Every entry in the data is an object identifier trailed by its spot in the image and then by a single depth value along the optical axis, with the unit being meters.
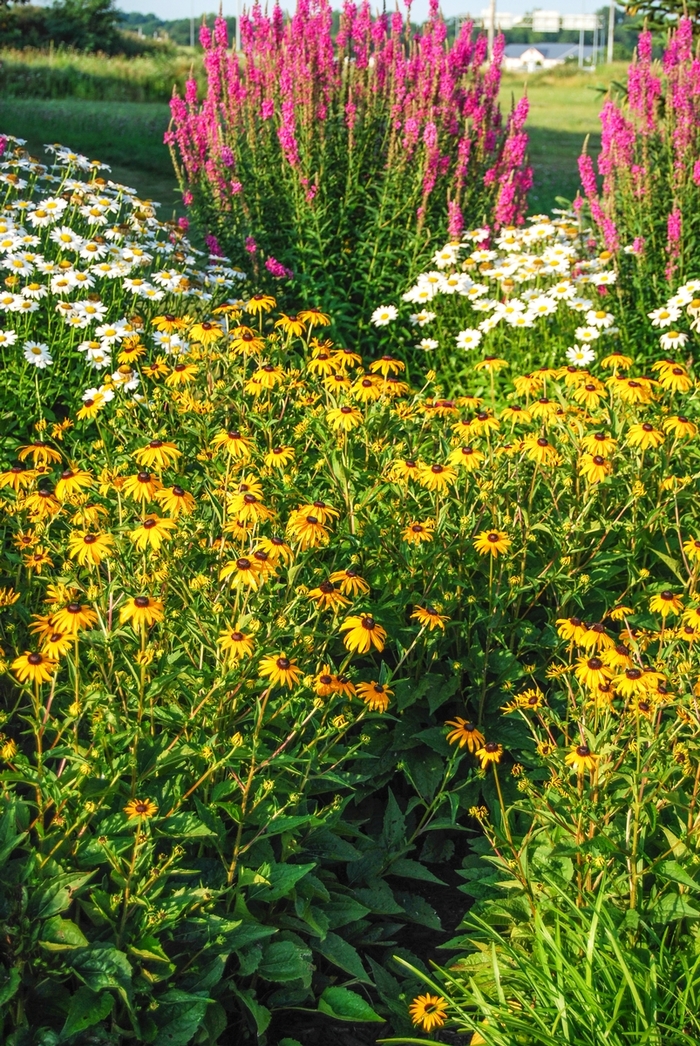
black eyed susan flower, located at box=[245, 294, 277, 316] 4.43
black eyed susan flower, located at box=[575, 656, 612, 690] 2.73
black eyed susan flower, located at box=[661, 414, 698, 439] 3.91
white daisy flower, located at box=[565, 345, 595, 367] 5.23
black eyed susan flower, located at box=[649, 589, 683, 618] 3.03
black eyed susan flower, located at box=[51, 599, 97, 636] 2.60
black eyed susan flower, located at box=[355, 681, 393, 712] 2.95
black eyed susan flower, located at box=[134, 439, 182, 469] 3.27
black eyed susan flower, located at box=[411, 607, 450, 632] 3.08
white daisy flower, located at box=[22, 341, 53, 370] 4.79
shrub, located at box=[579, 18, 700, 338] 6.06
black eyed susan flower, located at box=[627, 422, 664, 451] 3.75
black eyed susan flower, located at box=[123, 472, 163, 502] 3.07
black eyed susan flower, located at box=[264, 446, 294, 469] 3.42
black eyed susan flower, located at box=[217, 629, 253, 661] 2.60
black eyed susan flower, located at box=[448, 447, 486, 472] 3.55
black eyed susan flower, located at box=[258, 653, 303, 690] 2.65
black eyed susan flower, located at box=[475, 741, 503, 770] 2.96
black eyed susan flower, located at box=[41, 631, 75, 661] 2.55
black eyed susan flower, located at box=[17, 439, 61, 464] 3.36
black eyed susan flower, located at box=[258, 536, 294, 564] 2.88
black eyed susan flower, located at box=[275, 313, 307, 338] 4.10
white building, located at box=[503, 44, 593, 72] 80.62
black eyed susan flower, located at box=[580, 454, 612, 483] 3.63
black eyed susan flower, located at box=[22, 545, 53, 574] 3.11
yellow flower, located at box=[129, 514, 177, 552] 2.87
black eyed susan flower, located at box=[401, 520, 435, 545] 3.35
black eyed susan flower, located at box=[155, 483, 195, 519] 3.00
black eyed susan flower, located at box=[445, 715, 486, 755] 3.18
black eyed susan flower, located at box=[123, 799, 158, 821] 2.48
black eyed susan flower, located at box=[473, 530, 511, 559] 3.36
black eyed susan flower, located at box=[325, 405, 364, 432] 3.70
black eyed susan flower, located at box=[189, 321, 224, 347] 4.06
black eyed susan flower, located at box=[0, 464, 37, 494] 3.21
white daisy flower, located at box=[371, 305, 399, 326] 5.48
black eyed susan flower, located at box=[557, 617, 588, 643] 2.88
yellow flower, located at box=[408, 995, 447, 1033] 2.64
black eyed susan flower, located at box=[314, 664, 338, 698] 2.73
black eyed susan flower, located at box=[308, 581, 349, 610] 2.89
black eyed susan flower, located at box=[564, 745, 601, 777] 2.66
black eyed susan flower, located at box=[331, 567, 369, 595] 3.03
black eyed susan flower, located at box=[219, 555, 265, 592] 2.69
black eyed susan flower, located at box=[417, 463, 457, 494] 3.42
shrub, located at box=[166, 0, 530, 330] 6.32
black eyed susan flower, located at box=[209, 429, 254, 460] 3.38
